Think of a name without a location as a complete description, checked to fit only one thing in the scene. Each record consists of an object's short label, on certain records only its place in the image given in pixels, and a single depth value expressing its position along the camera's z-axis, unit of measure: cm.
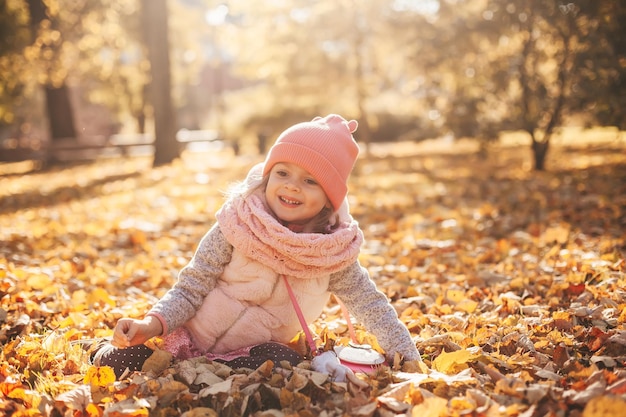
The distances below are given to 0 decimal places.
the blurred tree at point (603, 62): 645
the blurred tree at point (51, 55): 1316
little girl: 235
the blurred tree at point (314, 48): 1353
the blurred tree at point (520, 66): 863
